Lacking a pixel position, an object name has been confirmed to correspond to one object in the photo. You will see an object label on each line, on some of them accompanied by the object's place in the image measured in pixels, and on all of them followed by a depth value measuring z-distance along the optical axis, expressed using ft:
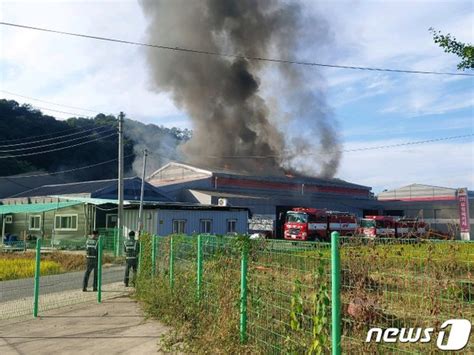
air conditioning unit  115.51
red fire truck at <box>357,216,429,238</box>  119.03
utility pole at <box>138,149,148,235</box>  79.20
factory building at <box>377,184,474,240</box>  164.04
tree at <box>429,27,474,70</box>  44.14
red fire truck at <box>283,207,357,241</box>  109.70
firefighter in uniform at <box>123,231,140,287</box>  37.17
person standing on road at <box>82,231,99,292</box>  36.01
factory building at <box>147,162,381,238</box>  137.59
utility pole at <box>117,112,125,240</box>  75.51
